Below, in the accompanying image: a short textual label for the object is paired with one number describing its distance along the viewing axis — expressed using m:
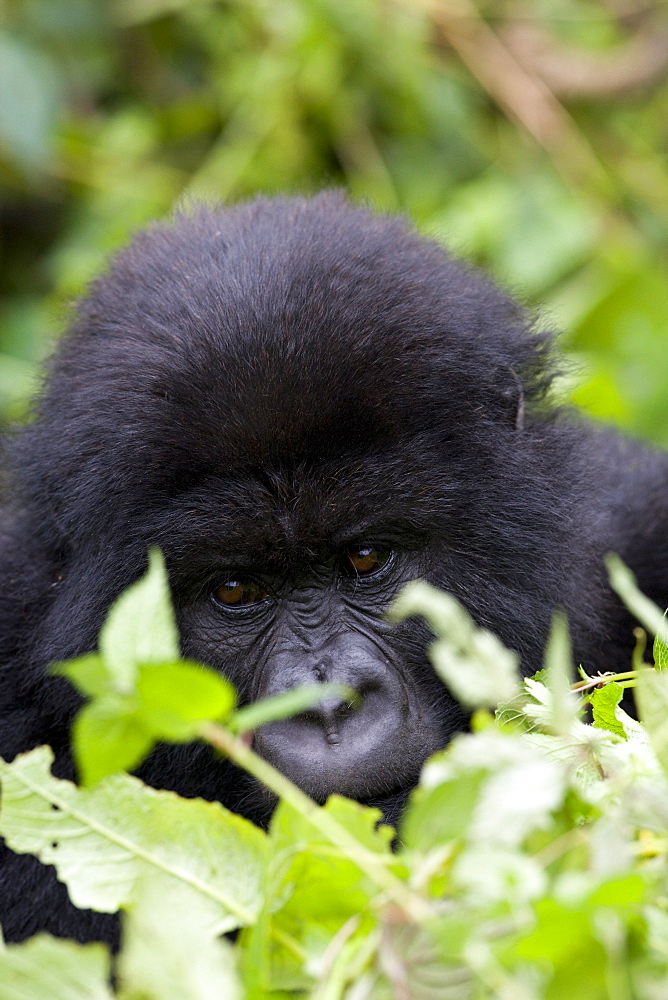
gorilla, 5.07
